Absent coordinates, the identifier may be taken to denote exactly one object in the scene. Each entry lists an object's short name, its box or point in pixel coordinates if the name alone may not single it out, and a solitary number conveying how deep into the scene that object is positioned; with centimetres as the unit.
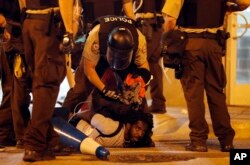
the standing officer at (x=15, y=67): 1037
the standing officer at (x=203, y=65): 1035
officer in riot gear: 1080
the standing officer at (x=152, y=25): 1354
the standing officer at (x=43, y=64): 923
